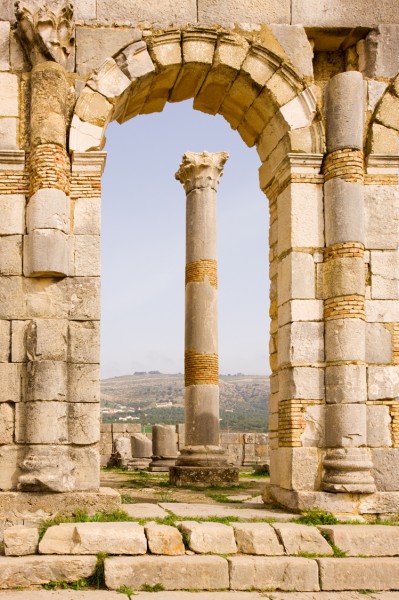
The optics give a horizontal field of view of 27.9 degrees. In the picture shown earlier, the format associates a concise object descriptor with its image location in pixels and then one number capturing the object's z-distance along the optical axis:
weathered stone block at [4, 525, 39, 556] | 7.11
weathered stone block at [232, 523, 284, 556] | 7.41
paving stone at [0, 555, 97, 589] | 6.82
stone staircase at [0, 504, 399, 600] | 6.93
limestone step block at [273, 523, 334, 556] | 7.50
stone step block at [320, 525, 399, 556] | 7.59
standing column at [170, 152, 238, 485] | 14.83
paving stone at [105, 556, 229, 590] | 6.92
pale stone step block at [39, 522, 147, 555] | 7.15
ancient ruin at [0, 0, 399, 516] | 8.76
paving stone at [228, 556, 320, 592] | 7.08
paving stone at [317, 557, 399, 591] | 7.19
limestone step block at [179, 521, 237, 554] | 7.35
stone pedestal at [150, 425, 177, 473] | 19.28
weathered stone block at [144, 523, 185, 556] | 7.22
